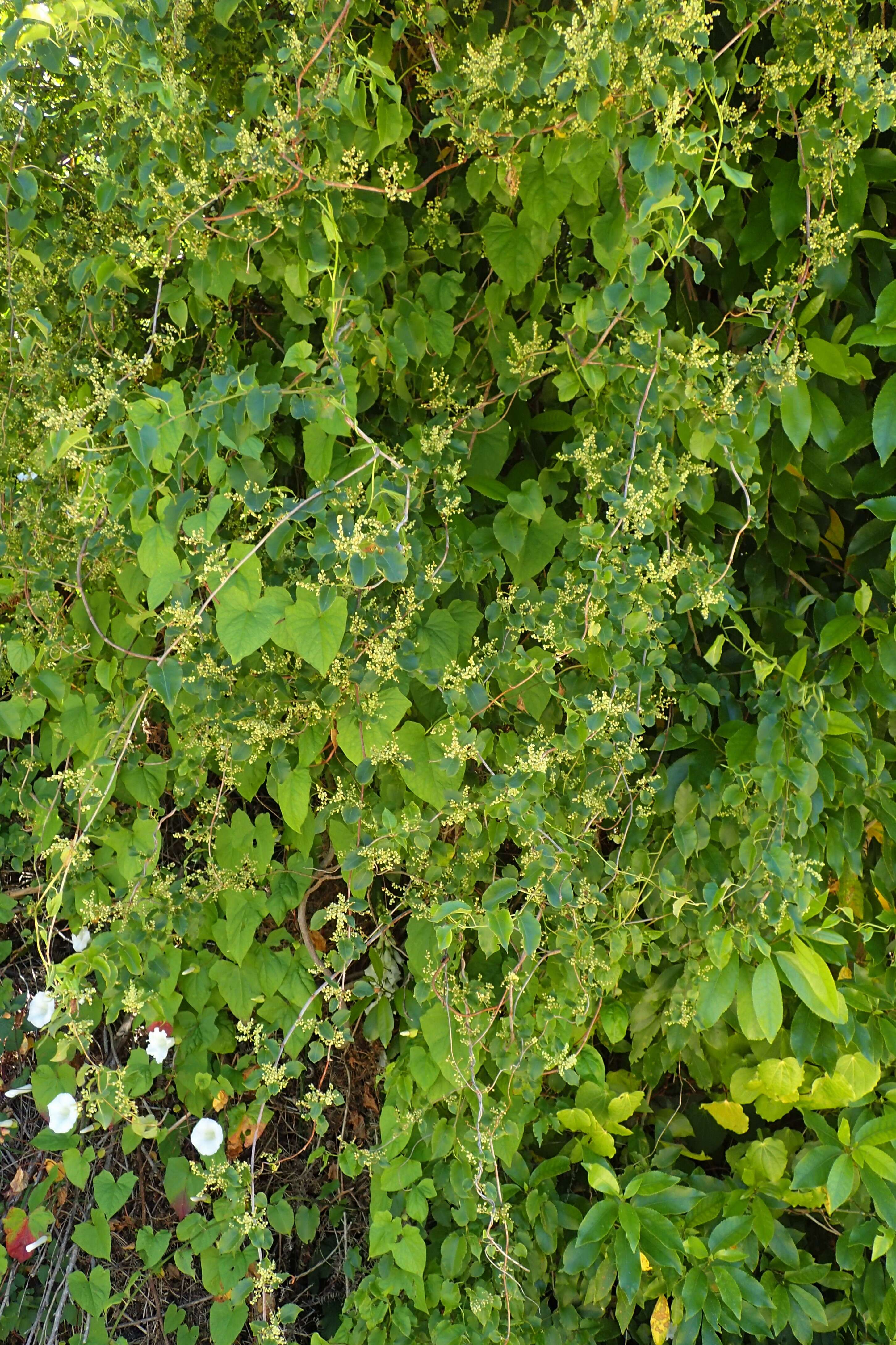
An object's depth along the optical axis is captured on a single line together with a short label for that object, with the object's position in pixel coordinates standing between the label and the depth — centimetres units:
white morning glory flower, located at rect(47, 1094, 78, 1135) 160
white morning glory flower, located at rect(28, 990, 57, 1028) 157
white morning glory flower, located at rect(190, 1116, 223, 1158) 165
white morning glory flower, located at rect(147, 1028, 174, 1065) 167
